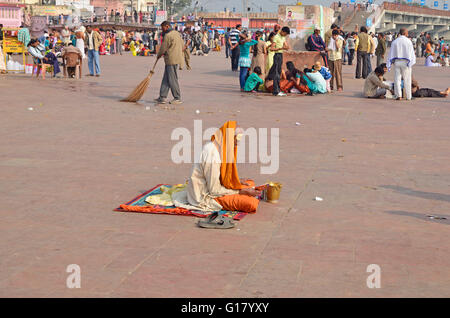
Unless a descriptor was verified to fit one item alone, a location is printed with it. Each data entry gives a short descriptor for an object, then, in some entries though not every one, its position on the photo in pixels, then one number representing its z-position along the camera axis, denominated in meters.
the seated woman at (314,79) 17.03
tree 133.90
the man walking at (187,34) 39.66
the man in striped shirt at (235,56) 24.59
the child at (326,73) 17.27
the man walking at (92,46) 20.14
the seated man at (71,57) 19.30
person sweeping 14.29
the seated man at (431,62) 31.97
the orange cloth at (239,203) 6.42
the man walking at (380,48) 23.22
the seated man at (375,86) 16.14
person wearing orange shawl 6.54
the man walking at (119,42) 39.59
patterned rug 6.31
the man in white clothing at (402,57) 15.55
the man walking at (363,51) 20.72
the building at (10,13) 47.41
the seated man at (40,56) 19.43
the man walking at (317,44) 18.38
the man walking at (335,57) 18.14
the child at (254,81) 17.17
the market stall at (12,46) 21.39
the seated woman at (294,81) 17.00
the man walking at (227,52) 36.20
